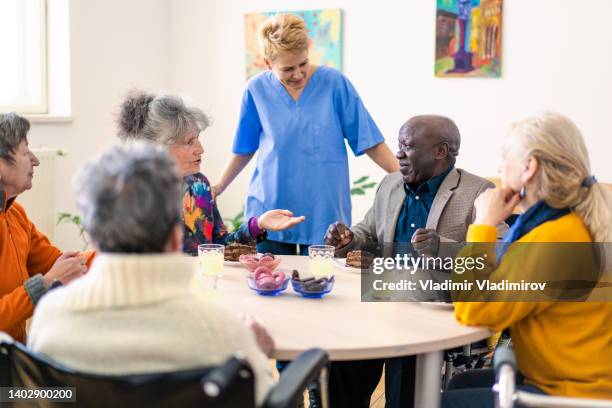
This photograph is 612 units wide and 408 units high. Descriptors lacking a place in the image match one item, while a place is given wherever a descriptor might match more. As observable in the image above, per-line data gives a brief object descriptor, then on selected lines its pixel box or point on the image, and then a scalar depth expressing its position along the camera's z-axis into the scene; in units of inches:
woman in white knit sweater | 50.9
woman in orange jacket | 81.6
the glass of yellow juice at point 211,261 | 95.0
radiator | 181.3
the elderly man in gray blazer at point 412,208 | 103.9
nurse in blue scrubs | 131.6
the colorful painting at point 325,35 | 200.2
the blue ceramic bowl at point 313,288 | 85.7
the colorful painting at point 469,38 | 179.5
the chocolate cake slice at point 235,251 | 104.2
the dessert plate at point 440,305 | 83.1
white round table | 70.4
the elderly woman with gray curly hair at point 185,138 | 107.0
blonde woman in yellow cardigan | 75.3
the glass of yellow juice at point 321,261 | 95.0
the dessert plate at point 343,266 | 99.7
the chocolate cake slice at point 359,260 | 100.3
